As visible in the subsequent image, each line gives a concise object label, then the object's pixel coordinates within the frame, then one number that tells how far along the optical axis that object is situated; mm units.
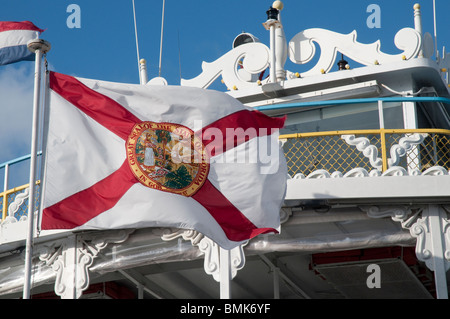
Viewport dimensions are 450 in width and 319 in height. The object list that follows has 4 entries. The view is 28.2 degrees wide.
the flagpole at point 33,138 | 10914
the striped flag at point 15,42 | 12961
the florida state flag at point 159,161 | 11664
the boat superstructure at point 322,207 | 13547
